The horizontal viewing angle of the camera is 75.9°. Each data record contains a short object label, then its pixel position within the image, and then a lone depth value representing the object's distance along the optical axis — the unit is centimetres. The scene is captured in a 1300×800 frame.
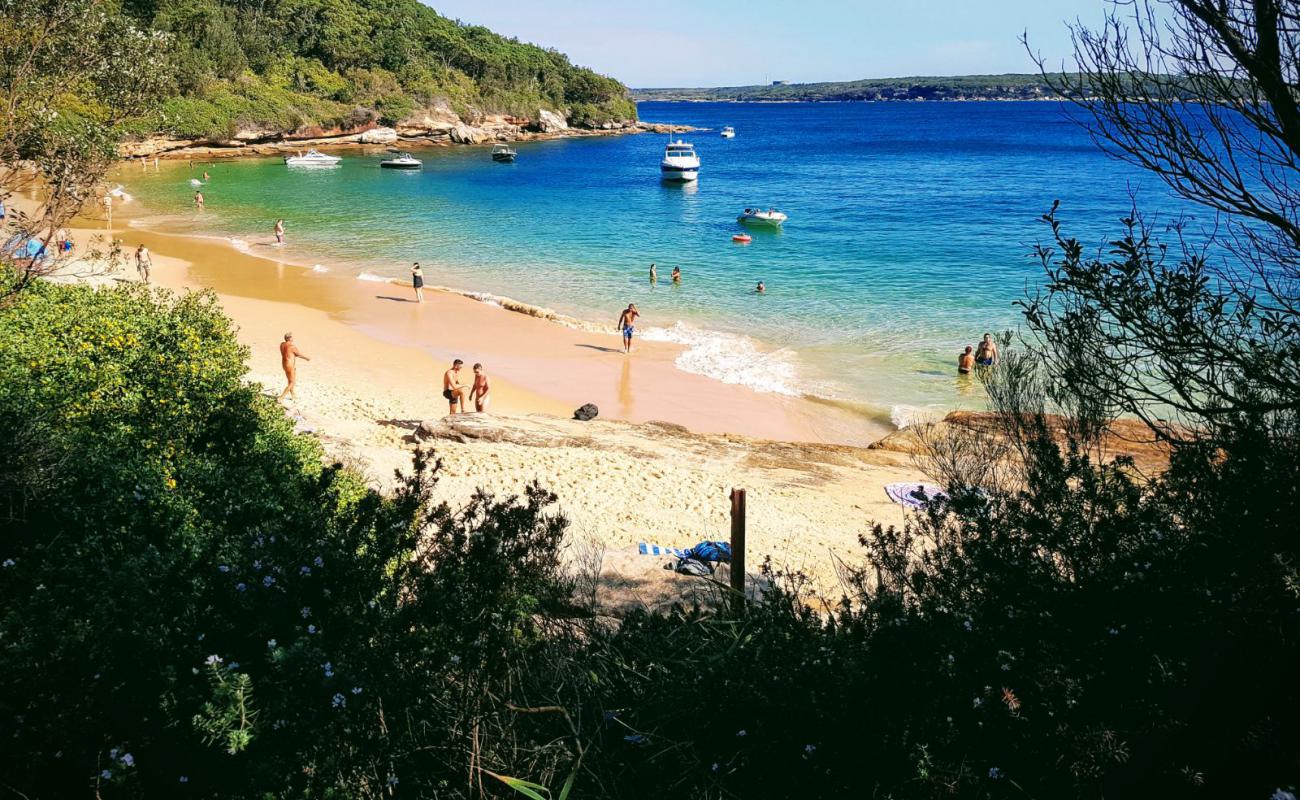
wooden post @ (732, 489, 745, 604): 702
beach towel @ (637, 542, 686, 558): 1029
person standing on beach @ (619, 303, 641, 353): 2228
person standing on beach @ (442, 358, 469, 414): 1638
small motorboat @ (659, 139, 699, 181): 6291
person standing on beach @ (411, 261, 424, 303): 2662
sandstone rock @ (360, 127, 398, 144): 8431
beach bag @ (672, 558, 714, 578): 909
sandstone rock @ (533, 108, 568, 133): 10656
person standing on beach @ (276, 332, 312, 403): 1633
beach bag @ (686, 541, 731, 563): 952
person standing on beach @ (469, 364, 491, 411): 1688
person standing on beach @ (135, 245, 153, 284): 2361
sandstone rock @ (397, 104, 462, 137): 8969
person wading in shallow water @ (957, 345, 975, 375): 2069
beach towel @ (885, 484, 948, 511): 1198
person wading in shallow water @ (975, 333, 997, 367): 2005
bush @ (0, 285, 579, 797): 379
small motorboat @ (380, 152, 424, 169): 6631
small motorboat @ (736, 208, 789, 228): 4169
